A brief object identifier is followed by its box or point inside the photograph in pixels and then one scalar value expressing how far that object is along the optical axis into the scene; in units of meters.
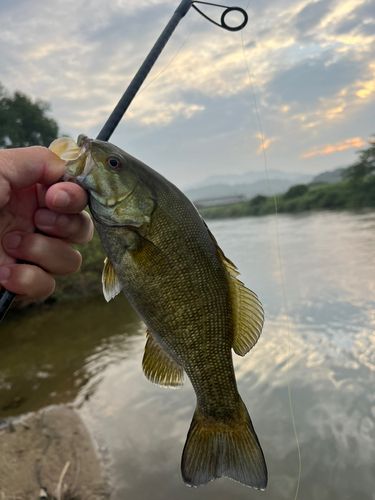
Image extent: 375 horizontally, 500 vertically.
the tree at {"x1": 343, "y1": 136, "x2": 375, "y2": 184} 28.52
